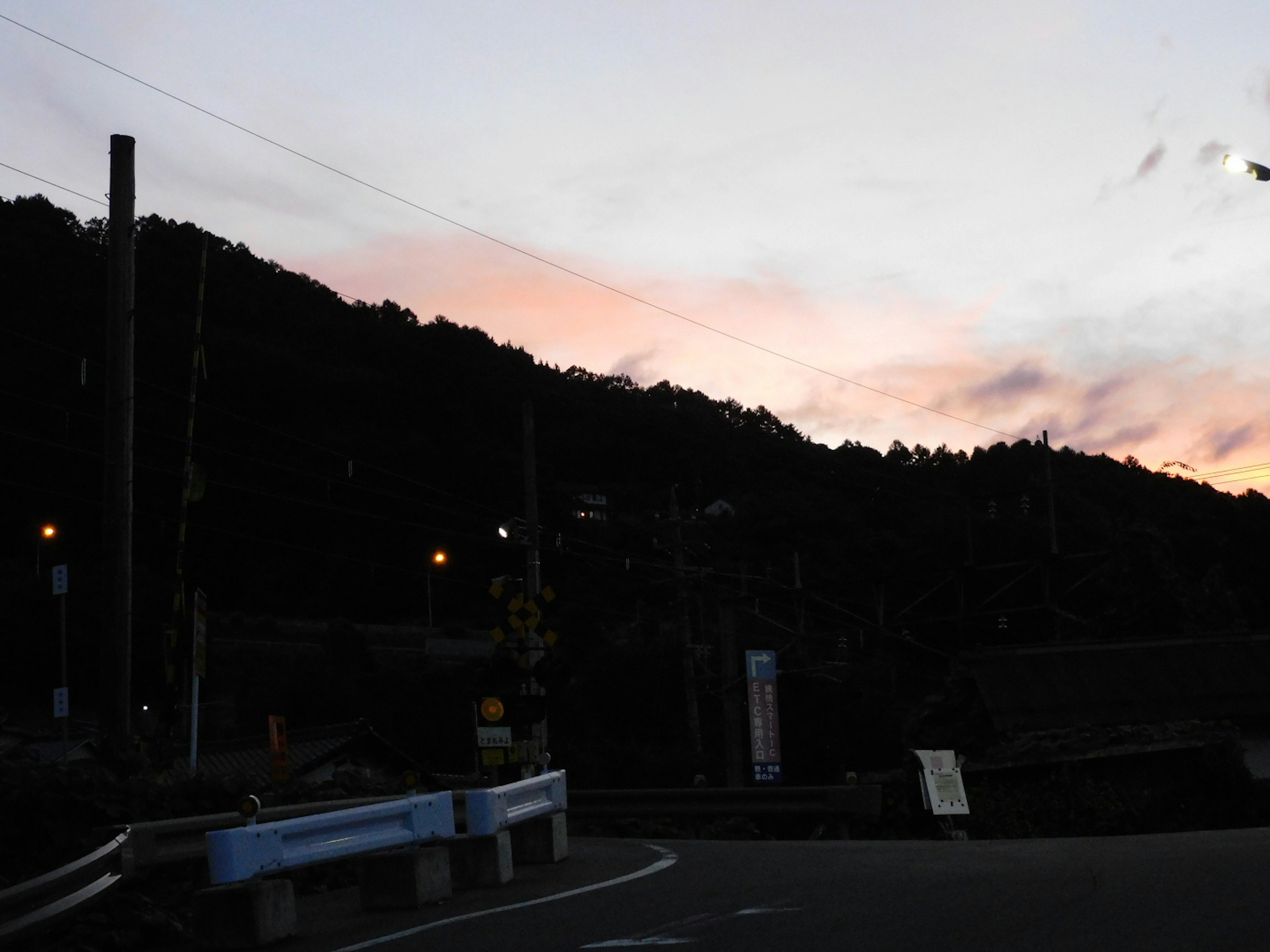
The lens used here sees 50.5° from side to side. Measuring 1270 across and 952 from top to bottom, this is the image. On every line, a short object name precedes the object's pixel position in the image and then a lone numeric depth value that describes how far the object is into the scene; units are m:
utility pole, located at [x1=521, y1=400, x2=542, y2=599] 26.84
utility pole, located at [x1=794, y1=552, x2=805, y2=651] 35.81
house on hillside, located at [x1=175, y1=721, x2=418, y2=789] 30.55
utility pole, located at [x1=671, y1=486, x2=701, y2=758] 42.56
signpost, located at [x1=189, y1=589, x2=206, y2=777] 17.56
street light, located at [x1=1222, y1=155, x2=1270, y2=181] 15.46
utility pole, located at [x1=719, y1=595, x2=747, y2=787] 29.91
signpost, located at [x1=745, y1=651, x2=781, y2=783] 33.91
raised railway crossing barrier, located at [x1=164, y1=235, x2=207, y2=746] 18.00
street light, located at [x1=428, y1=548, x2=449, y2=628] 45.62
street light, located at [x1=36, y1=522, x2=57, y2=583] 51.50
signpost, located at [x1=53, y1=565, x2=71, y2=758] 28.12
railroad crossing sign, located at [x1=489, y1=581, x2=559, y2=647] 19.23
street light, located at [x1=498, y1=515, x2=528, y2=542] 28.22
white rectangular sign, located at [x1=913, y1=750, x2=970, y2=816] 22.19
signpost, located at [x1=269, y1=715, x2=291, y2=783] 25.44
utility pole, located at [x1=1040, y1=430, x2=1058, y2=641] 32.09
